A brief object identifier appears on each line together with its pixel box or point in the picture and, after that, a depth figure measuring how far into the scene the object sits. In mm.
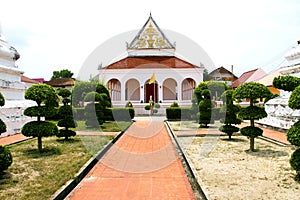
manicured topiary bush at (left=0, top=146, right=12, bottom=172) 5643
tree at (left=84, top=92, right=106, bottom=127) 14859
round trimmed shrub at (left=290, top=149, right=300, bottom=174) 5303
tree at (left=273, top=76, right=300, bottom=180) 5316
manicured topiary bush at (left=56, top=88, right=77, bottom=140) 10380
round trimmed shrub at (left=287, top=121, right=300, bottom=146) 5296
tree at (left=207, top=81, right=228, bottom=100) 14484
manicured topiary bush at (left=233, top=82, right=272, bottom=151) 8305
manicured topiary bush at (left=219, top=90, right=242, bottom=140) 10773
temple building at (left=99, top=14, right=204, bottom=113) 30031
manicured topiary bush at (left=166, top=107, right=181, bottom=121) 21428
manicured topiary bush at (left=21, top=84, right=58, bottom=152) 8050
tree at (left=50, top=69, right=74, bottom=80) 63062
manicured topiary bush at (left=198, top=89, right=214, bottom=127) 15094
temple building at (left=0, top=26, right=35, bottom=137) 12102
